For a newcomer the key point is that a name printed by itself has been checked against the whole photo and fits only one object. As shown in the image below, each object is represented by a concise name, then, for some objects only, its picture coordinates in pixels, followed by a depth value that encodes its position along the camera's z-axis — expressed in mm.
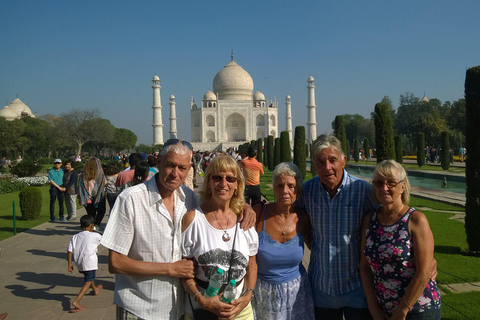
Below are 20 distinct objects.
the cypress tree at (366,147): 27047
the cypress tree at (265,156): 23688
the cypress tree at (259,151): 23853
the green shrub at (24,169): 17094
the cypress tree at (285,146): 14845
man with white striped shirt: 1802
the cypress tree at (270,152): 19853
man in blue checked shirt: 2051
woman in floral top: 1812
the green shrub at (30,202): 7633
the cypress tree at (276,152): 17922
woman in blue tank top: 2027
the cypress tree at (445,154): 16434
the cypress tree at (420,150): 18922
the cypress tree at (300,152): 12805
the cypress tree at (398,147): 20403
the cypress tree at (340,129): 9640
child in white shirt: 3613
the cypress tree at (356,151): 26388
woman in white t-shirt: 1839
